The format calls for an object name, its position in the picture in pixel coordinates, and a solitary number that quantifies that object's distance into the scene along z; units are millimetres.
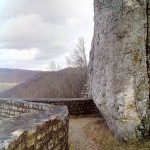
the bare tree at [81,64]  19402
